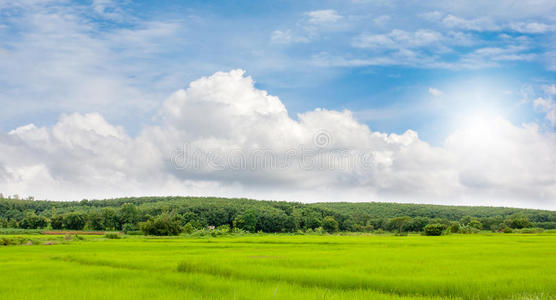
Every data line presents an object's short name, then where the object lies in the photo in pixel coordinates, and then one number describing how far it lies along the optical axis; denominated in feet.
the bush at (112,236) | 209.05
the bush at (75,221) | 323.37
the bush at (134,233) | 284.69
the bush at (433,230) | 226.79
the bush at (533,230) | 235.61
